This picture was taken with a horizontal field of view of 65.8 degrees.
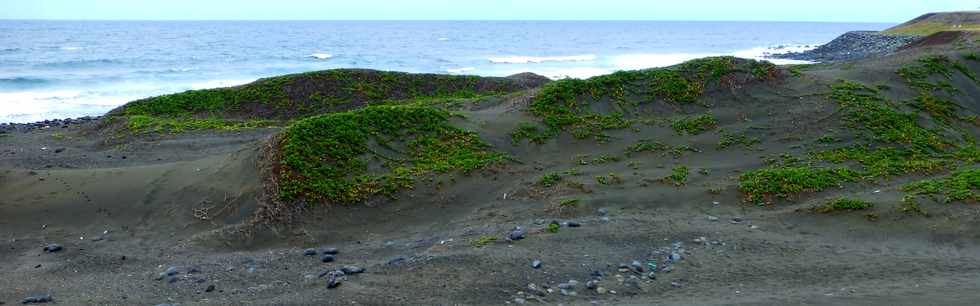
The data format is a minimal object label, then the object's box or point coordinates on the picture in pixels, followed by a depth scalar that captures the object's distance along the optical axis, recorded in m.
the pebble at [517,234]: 7.91
